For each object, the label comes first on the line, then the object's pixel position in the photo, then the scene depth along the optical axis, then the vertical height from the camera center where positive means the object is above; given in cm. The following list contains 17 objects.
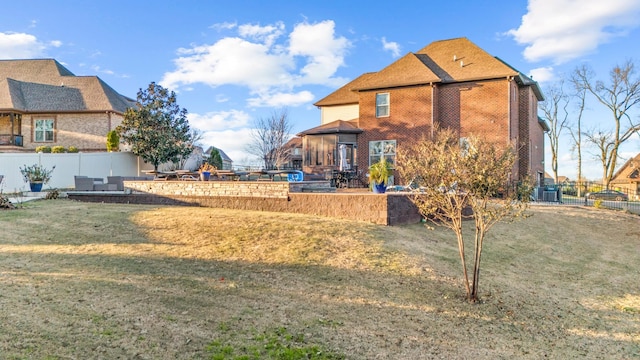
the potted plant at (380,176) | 1195 +16
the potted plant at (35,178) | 1619 +16
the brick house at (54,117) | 2613 +434
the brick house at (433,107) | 2056 +410
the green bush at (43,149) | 2326 +192
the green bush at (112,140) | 2475 +260
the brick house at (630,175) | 4300 +72
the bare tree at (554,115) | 4106 +701
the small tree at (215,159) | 3111 +183
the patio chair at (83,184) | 1573 -9
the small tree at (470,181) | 622 +0
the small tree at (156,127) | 2412 +340
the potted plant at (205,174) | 1424 +27
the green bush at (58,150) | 2263 +183
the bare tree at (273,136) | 3453 +412
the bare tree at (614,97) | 3528 +768
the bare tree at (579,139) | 4062 +448
